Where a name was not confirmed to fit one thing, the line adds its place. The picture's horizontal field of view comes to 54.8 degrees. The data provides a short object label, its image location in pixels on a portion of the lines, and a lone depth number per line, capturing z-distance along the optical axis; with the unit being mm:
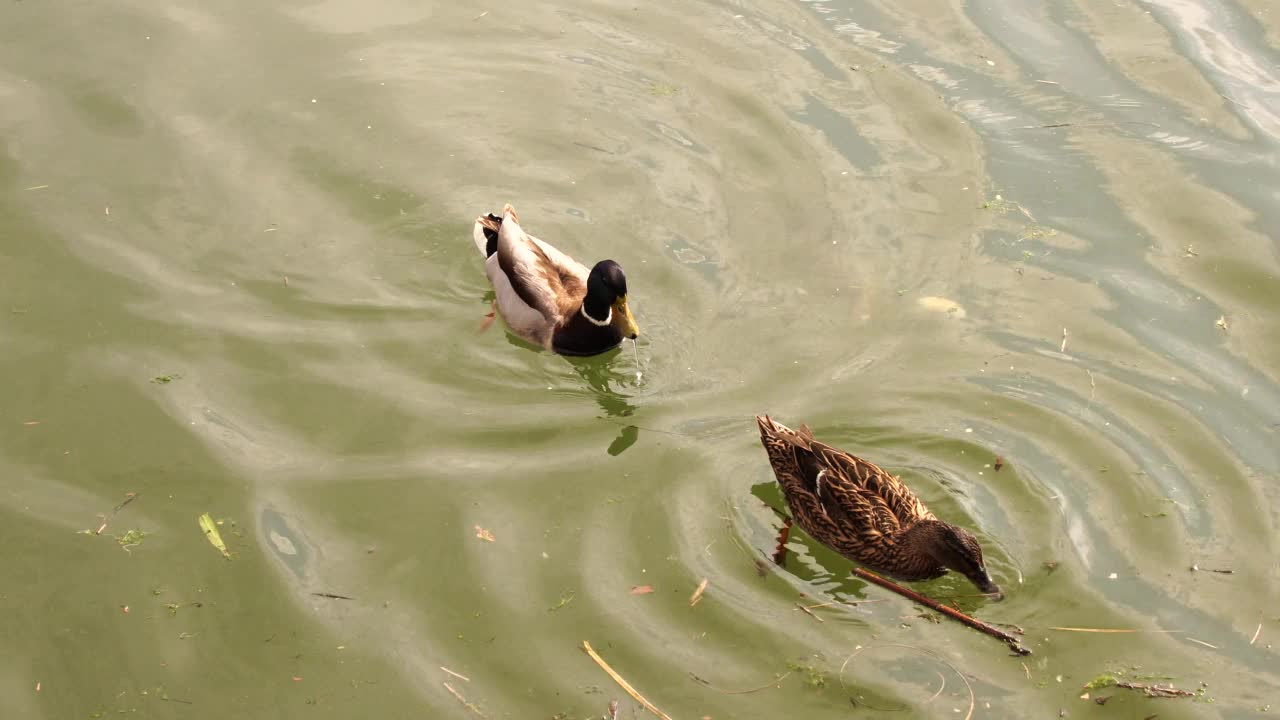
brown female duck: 6340
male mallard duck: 7961
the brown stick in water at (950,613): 6039
